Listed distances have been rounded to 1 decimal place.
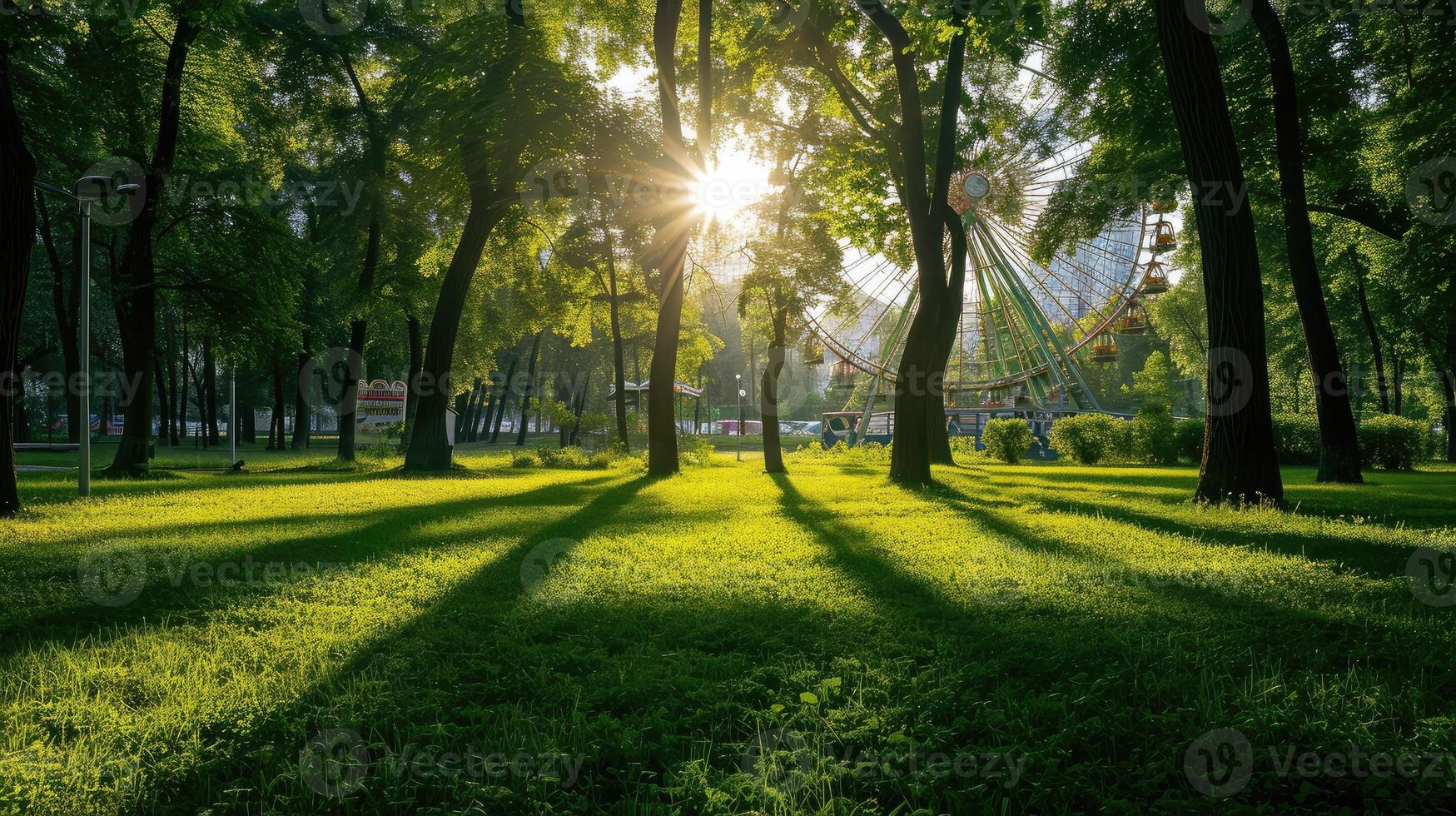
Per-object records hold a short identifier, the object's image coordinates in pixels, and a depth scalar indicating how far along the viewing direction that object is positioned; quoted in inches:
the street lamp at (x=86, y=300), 444.8
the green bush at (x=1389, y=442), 794.8
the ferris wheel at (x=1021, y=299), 1262.3
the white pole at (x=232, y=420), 868.4
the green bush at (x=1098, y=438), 1010.7
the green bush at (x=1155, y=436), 938.7
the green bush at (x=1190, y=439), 908.0
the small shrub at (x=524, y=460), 959.0
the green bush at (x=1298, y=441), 869.2
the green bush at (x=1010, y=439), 1028.5
